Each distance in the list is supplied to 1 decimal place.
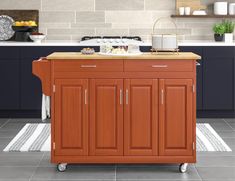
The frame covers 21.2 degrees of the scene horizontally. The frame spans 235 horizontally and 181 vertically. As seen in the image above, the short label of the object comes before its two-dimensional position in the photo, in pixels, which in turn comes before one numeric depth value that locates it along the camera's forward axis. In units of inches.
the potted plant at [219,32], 294.5
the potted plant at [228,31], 295.1
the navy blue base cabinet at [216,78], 279.9
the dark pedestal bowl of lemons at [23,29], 296.9
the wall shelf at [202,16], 298.2
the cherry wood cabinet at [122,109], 173.2
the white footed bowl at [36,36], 288.7
